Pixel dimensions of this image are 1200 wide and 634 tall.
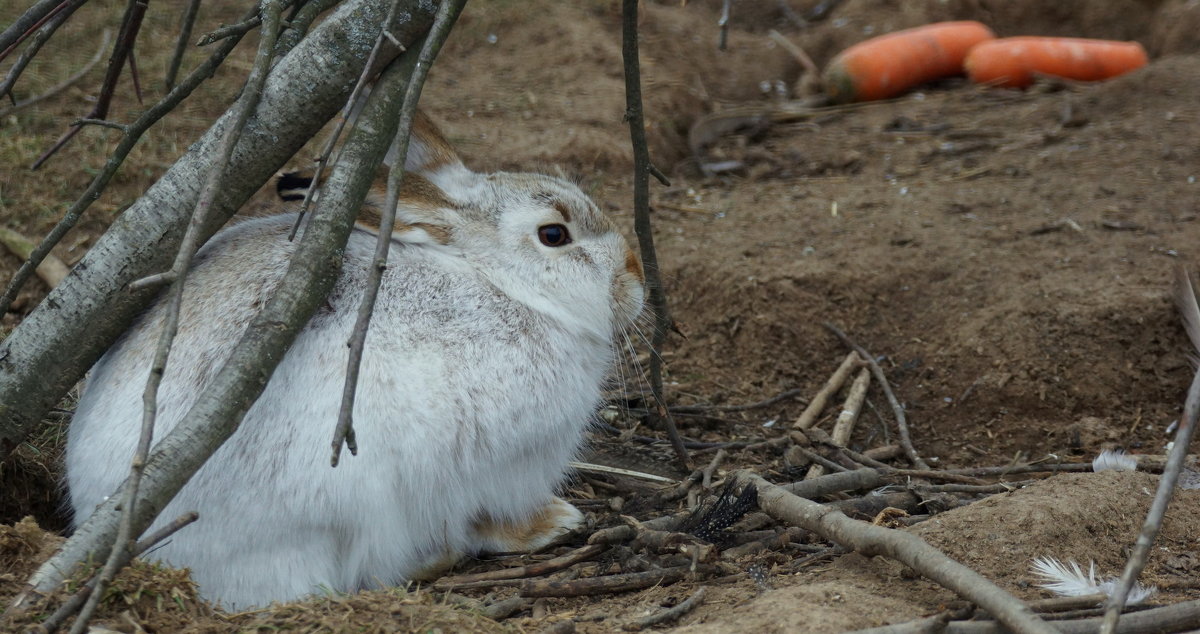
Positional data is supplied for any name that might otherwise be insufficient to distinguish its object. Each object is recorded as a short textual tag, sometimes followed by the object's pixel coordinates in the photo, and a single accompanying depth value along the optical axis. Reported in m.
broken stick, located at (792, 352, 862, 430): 8.34
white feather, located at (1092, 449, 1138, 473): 6.84
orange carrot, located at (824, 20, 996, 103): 14.57
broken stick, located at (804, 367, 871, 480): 8.01
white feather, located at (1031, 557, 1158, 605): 4.91
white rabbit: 5.31
